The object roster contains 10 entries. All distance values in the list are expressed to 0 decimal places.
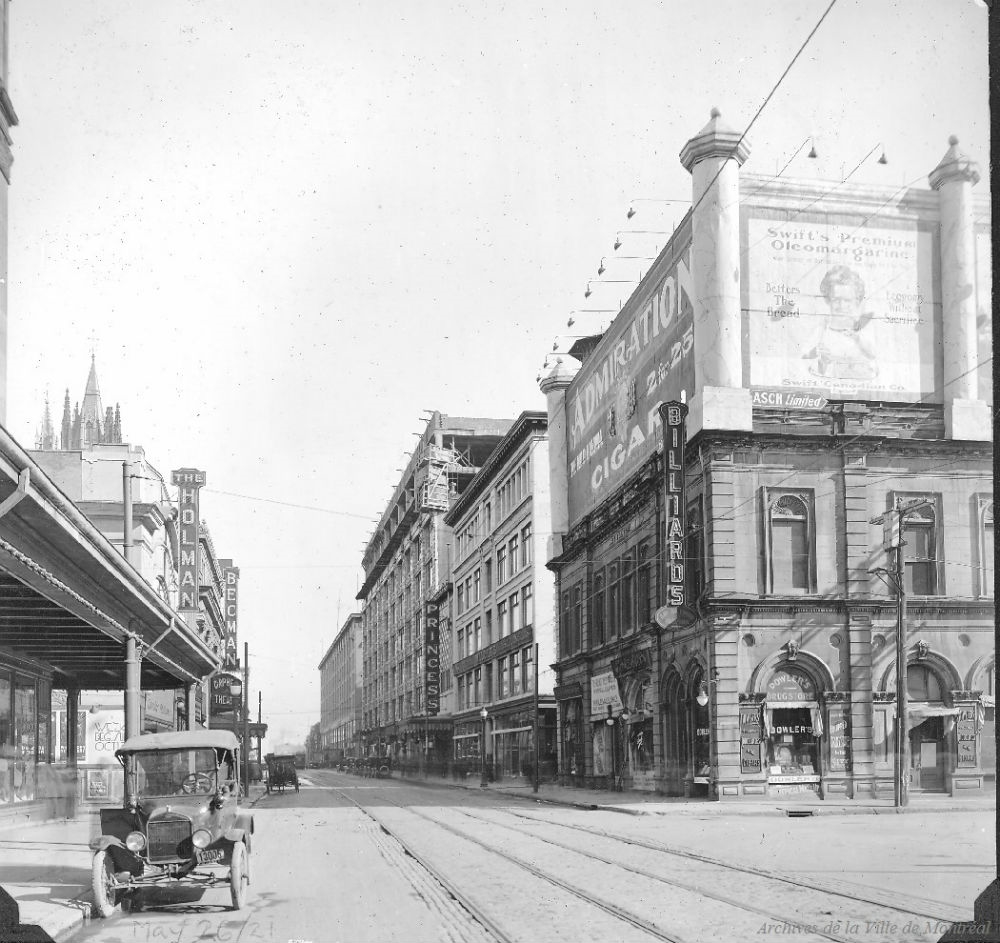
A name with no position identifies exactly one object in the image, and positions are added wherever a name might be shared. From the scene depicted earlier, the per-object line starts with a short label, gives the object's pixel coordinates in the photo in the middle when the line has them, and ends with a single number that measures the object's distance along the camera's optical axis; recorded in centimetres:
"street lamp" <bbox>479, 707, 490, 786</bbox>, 6426
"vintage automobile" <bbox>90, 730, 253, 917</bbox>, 1420
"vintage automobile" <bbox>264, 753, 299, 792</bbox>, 6028
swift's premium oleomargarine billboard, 3500
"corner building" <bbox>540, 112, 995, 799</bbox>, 3444
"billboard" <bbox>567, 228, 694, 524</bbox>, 4025
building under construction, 8838
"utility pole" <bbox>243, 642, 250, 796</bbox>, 5422
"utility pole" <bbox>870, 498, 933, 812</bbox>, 2973
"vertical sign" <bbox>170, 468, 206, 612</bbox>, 5991
